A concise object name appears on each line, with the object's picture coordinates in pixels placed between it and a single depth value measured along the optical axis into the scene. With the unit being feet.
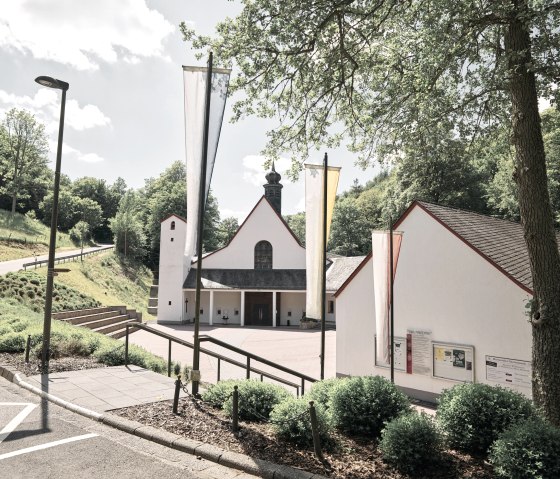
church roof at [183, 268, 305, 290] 114.42
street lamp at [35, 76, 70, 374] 30.14
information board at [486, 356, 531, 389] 38.86
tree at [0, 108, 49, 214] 160.56
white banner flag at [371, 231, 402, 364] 32.91
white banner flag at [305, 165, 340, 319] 30.94
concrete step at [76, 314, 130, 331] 74.90
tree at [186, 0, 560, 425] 22.15
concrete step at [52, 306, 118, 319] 72.13
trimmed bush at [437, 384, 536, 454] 17.39
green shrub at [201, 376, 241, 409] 22.81
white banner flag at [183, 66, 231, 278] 23.88
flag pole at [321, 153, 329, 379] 28.55
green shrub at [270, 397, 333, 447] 17.57
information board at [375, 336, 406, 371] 46.70
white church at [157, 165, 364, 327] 114.01
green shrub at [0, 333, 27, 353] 35.27
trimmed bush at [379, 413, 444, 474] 15.64
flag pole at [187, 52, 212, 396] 23.57
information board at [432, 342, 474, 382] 42.06
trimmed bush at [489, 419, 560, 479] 13.69
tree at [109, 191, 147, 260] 167.63
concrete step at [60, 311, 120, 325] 72.19
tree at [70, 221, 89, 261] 171.99
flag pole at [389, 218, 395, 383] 31.66
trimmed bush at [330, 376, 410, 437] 19.36
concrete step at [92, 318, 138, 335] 75.46
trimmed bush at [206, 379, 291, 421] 20.95
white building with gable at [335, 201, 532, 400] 40.22
